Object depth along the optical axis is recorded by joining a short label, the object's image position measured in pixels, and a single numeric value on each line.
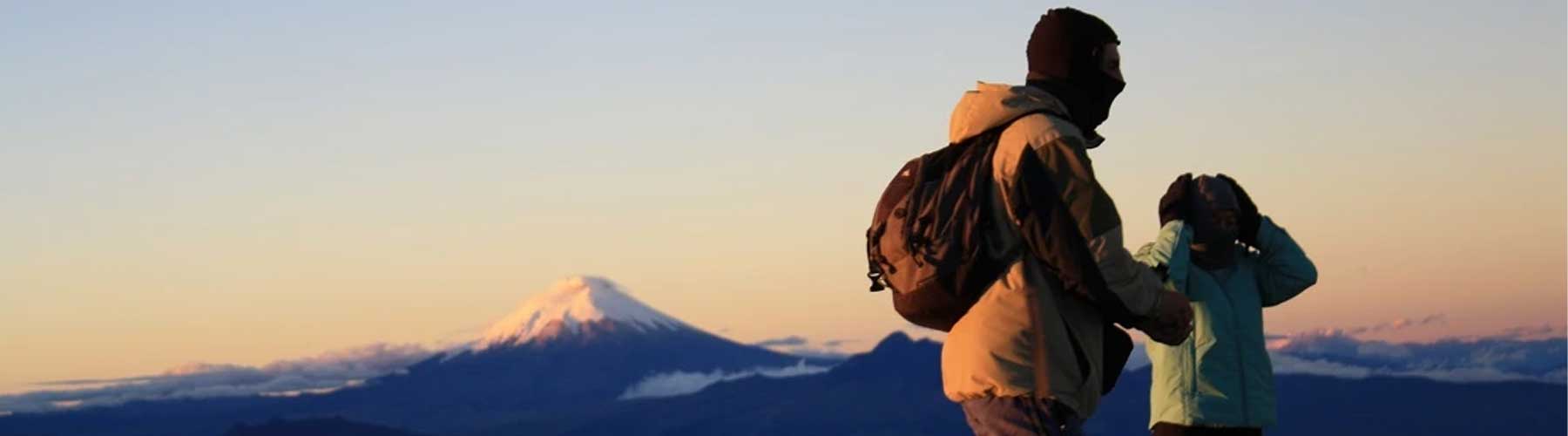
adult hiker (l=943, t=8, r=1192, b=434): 7.73
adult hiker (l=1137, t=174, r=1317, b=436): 13.73
